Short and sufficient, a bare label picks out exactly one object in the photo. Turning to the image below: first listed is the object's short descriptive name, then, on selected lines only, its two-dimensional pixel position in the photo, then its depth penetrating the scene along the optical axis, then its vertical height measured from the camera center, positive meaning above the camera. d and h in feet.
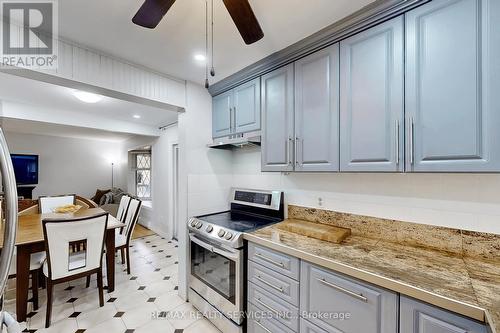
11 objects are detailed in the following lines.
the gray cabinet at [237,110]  7.02 +1.97
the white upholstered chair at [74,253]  6.59 -2.61
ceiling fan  3.38 +2.48
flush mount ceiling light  8.94 +2.93
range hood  6.82 +0.87
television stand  18.34 -1.94
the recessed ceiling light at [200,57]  6.20 +3.15
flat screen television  17.80 -0.03
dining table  6.75 -2.78
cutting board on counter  5.20 -1.60
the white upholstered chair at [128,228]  9.91 -2.86
